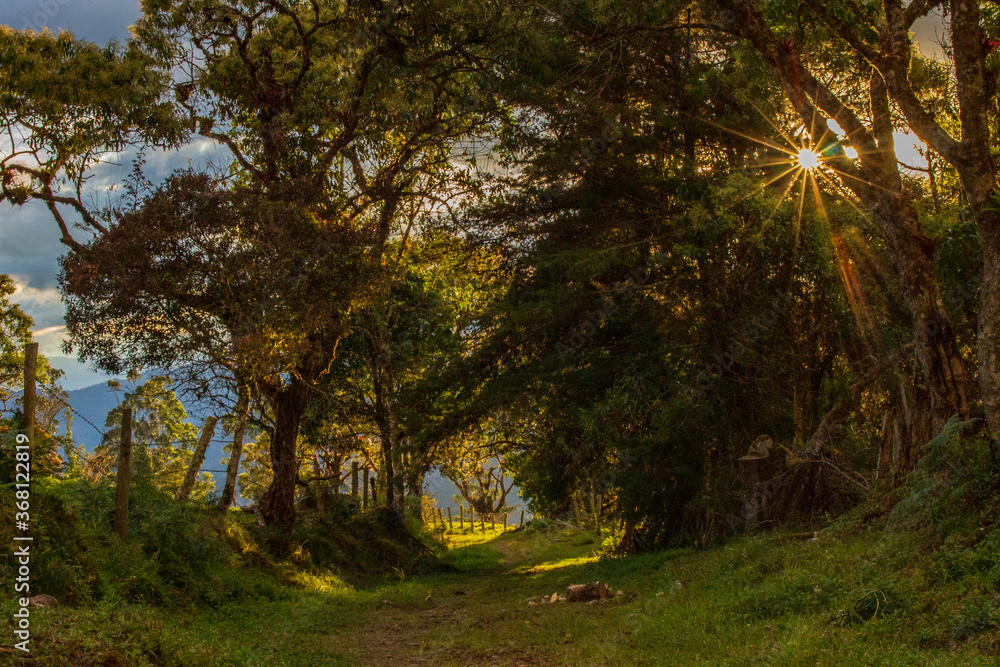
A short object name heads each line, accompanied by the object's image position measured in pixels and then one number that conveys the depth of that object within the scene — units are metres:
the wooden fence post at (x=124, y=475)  10.04
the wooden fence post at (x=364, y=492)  24.35
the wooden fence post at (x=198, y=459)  15.99
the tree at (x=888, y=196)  8.94
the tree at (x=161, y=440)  13.41
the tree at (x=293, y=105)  14.35
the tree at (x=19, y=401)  9.40
